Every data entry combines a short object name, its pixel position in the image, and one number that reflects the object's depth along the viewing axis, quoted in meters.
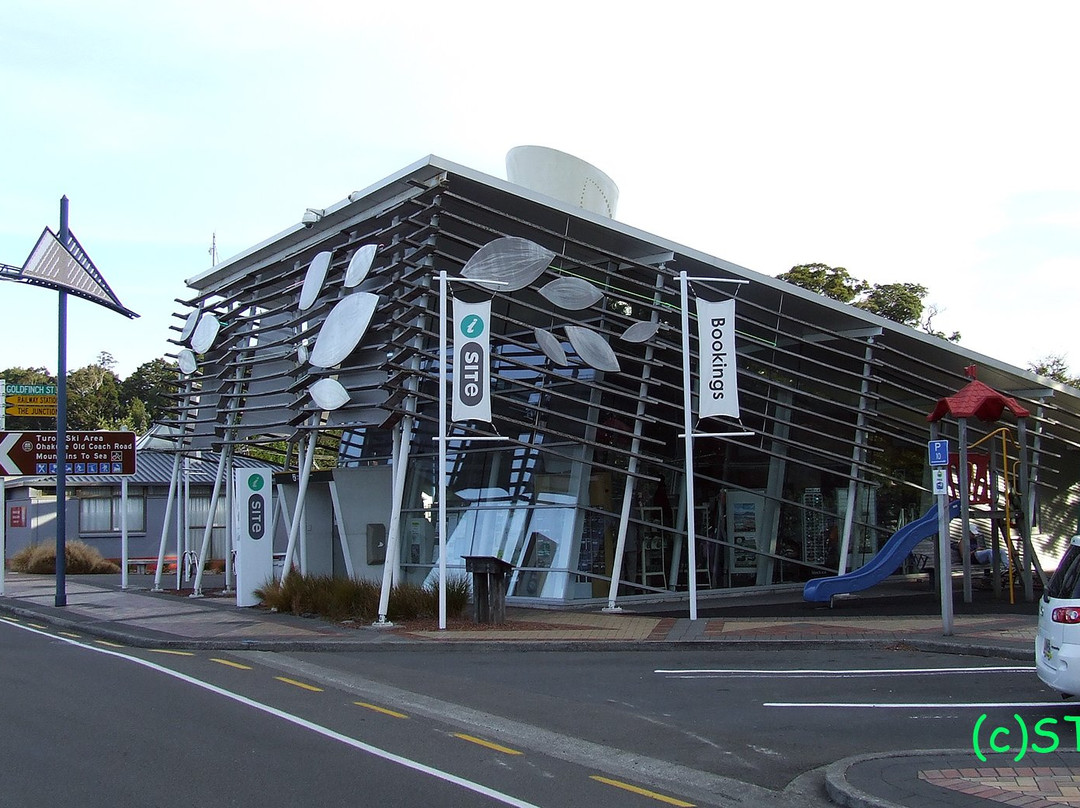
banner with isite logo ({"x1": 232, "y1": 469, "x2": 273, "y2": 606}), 21.72
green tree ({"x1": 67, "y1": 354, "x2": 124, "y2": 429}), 71.19
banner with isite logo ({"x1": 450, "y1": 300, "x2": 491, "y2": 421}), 17.30
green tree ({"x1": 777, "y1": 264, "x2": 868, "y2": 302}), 41.94
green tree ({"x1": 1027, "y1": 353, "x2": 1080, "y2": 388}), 50.56
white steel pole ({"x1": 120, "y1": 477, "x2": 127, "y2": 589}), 28.09
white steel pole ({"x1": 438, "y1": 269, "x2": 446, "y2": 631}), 17.17
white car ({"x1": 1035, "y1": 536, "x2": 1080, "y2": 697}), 8.53
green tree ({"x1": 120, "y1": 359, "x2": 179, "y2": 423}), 71.25
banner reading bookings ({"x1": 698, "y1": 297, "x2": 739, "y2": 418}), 17.67
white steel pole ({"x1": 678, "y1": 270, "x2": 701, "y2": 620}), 17.19
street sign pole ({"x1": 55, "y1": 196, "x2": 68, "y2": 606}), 21.98
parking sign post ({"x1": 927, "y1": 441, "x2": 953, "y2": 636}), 14.41
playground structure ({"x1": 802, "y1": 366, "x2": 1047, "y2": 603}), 18.28
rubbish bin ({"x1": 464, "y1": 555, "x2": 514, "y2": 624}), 17.36
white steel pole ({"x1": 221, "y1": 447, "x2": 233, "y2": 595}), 25.44
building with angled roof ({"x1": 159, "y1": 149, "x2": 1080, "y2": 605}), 19.17
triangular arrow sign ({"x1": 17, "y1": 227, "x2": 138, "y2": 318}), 21.84
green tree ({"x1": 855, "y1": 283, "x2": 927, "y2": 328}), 41.56
